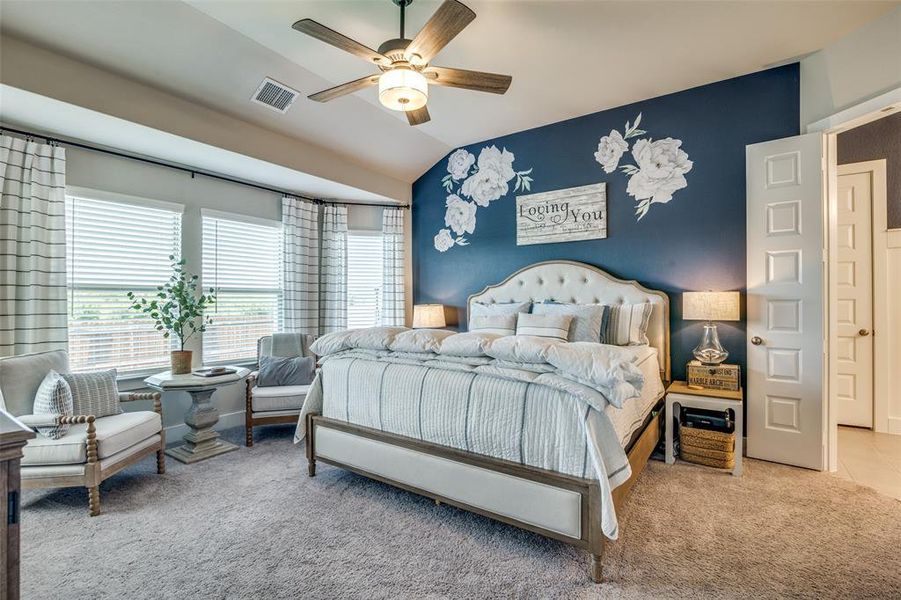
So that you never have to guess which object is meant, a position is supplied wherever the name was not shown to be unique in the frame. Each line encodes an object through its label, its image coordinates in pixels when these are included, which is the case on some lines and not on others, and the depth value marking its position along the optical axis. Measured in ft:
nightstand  9.66
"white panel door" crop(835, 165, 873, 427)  12.69
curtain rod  10.08
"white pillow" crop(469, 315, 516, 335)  13.10
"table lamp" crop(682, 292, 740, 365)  10.54
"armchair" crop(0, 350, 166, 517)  7.93
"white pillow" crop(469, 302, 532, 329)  13.88
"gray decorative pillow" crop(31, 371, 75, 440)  8.33
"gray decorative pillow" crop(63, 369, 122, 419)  9.02
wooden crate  10.42
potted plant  11.35
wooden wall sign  13.67
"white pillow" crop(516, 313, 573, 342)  11.78
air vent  11.03
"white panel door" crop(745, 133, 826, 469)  10.02
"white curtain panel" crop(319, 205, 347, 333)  16.56
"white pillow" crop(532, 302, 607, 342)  11.78
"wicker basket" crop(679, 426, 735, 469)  9.90
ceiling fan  6.75
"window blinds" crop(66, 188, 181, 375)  10.96
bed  6.09
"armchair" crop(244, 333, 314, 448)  11.94
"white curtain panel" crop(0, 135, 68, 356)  9.53
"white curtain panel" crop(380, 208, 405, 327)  17.48
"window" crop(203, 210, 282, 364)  13.73
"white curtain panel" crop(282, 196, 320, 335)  15.46
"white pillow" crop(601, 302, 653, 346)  11.82
